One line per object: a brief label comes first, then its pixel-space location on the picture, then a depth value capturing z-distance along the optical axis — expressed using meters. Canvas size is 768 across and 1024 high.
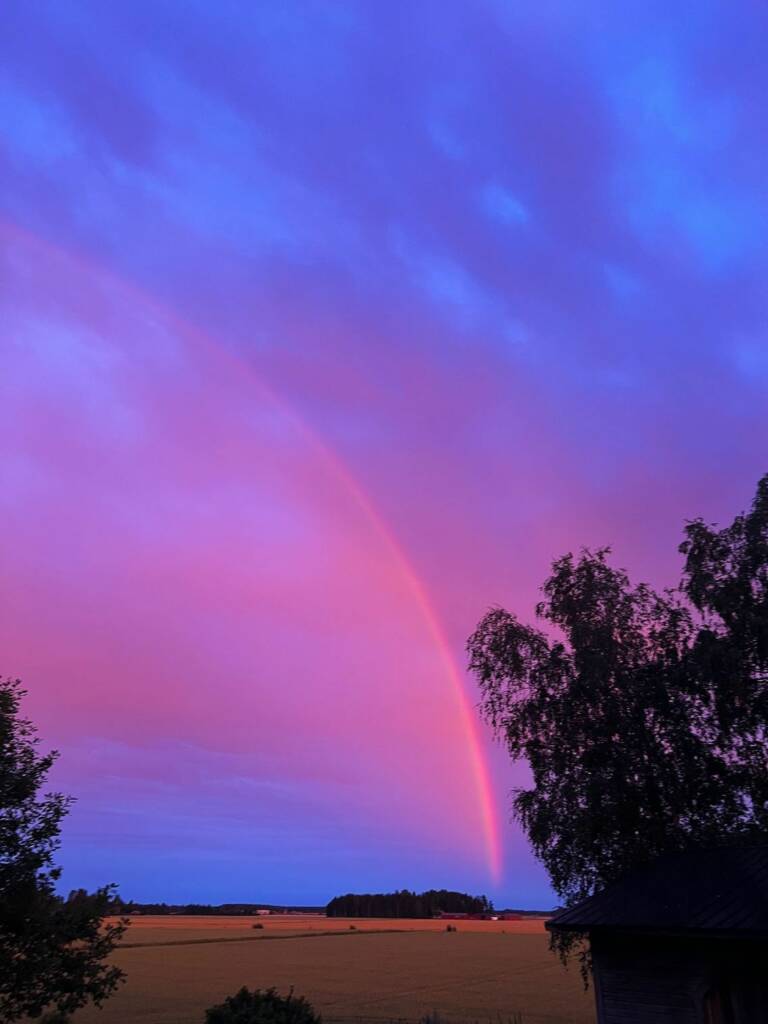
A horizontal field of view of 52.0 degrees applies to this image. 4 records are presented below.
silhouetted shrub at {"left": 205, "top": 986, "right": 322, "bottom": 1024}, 16.84
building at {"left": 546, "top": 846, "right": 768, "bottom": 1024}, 17.09
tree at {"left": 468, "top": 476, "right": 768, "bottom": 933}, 25.83
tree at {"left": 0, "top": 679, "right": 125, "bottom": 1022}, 18.00
